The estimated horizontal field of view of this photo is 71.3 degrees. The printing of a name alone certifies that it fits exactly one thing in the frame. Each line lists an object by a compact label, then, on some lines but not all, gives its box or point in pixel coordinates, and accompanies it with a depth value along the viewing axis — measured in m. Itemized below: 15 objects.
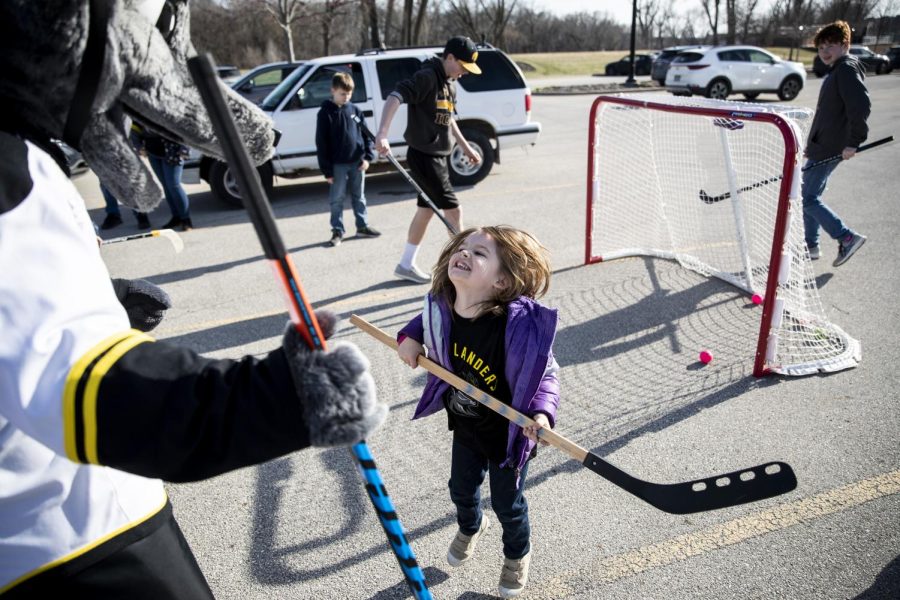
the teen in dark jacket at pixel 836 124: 5.48
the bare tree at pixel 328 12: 27.70
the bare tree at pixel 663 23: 77.00
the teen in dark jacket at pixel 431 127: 5.43
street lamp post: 28.51
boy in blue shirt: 6.94
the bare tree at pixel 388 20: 29.70
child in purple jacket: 2.30
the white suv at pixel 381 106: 8.77
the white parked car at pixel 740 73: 20.11
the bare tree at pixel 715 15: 54.54
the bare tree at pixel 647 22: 71.88
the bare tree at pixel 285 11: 24.12
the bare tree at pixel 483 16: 40.34
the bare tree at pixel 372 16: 26.72
